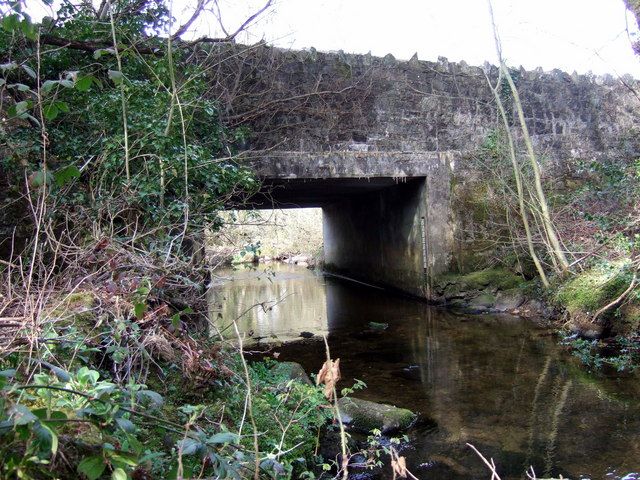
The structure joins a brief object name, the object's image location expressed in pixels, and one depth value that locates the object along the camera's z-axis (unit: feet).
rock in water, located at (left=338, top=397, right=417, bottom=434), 13.30
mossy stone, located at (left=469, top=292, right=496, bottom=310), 30.16
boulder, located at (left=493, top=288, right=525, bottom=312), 29.27
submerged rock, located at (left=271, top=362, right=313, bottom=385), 14.64
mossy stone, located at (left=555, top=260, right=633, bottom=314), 21.27
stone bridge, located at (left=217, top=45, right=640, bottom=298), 28.76
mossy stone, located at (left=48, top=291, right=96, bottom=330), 8.84
